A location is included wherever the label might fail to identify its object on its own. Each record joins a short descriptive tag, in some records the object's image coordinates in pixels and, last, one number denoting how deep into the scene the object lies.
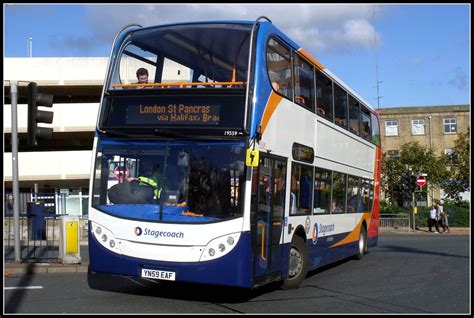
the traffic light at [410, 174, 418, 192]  33.09
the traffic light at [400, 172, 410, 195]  33.55
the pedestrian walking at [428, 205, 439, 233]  34.06
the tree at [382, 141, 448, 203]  49.66
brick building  57.47
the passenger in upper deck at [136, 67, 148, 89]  10.17
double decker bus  8.80
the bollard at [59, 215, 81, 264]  13.94
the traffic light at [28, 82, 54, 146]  12.17
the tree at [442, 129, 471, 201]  50.97
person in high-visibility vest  9.13
